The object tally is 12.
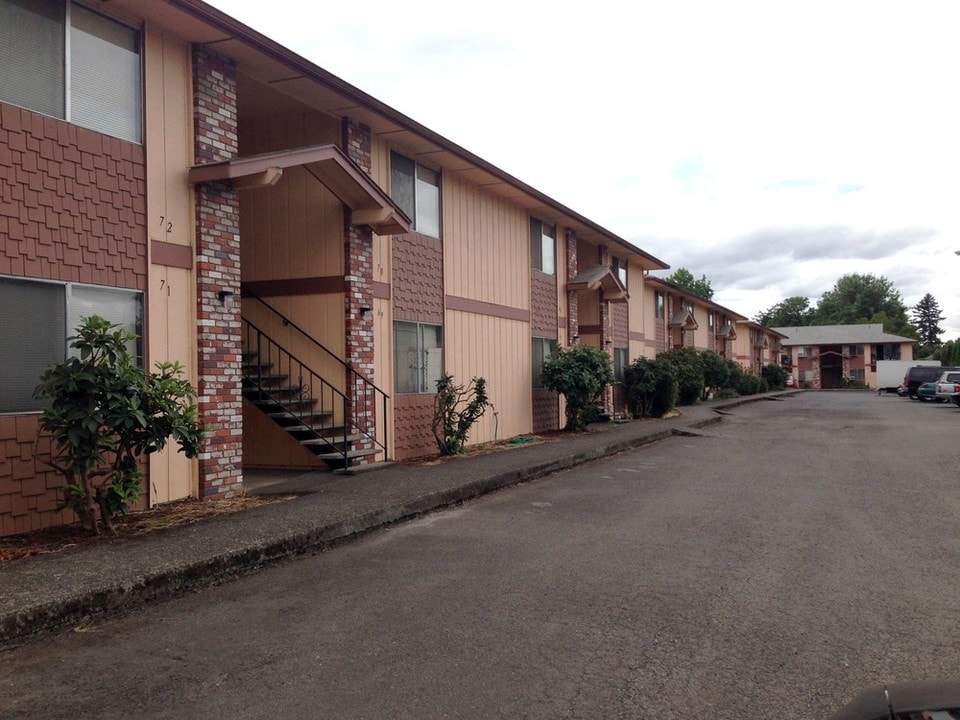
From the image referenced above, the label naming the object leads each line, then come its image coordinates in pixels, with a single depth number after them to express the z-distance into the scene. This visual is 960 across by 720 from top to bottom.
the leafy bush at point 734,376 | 42.72
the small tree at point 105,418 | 7.15
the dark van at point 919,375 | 43.11
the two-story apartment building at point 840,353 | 79.19
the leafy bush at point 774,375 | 59.94
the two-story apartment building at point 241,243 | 7.80
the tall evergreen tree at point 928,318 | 139.00
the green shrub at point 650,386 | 25.03
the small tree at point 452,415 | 14.34
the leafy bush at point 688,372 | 31.02
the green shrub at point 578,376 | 18.86
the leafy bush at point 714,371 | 37.91
